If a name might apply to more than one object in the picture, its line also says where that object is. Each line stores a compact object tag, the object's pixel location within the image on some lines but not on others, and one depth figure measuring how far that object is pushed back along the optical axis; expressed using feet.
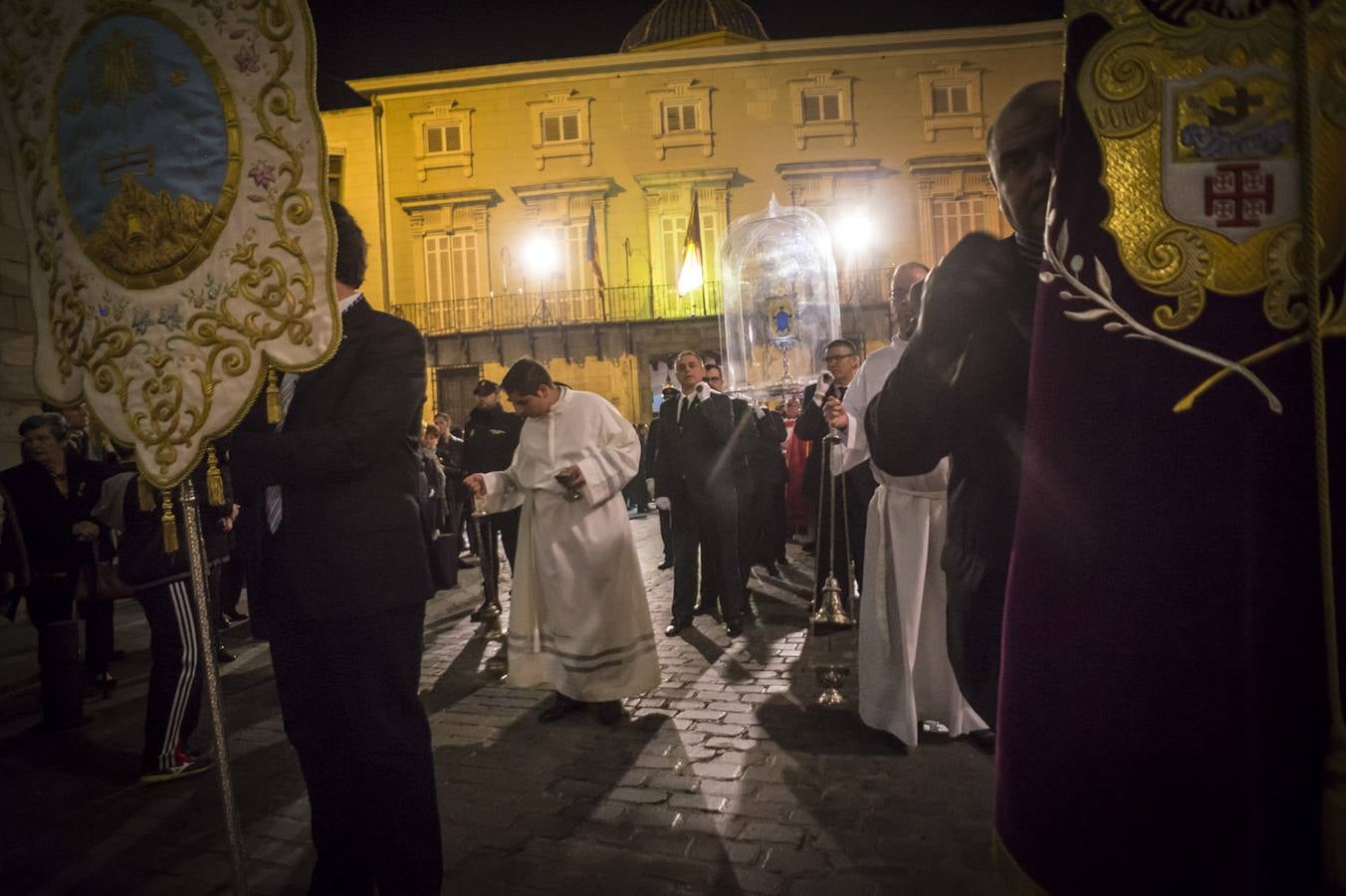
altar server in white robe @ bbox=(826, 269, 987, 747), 12.87
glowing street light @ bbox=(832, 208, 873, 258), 80.94
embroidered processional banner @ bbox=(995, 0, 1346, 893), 3.46
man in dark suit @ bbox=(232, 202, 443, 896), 7.66
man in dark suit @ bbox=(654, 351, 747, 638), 22.27
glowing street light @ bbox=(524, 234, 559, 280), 81.87
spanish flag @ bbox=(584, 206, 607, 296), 75.59
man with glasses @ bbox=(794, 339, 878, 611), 16.46
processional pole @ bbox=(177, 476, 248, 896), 6.77
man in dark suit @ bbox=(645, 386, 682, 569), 25.44
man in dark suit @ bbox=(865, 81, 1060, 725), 4.81
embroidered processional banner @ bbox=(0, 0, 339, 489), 6.81
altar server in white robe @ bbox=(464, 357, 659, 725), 15.11
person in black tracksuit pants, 13.20
